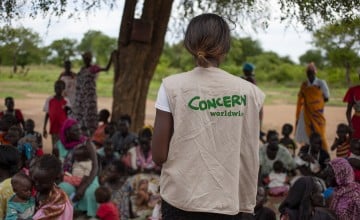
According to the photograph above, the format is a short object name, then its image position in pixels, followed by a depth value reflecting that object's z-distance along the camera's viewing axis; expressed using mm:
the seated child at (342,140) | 7001
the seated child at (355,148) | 5922
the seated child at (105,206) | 5258
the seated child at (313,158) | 6820
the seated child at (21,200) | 3085
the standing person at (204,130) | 2176
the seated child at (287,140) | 7709
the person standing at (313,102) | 8383
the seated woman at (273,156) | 6820
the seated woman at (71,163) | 5562
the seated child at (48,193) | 2930
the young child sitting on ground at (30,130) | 6802
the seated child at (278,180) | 6637
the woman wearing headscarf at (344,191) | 3770
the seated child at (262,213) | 4133
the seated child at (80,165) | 5672
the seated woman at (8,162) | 3379
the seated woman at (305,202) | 3443
